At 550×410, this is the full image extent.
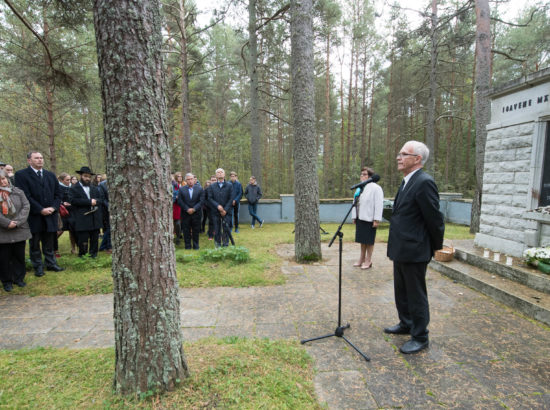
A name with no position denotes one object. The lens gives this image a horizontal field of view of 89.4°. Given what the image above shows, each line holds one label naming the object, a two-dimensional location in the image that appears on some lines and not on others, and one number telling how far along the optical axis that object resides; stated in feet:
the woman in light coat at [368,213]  16.81
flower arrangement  12.77
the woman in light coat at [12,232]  14.06
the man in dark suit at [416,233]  8.71
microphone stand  9.23
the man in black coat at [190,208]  23.02
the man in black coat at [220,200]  22.50
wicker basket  17.24
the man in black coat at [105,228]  21.98
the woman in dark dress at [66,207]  21.52
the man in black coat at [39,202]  16.05
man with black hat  19.53
